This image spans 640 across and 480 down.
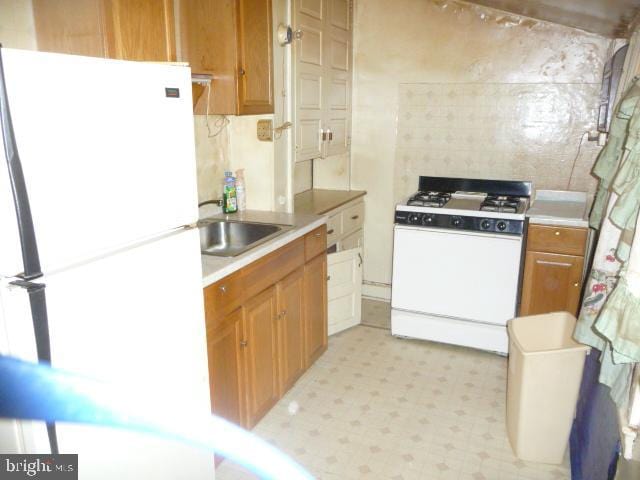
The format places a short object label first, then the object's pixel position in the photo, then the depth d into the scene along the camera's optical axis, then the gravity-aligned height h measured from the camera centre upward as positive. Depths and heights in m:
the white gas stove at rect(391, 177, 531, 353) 3.04 -0.91
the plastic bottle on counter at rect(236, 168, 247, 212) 2.93 -0.41
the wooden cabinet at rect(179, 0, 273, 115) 2.36 +0.32
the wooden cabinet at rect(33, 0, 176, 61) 1.73 +0.30
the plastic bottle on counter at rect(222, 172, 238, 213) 2.86 -0.43
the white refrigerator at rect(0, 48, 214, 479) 1.09 -0.30
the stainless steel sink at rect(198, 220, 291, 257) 2.62 -0.60
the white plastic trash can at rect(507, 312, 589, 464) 2.13 -1.17
